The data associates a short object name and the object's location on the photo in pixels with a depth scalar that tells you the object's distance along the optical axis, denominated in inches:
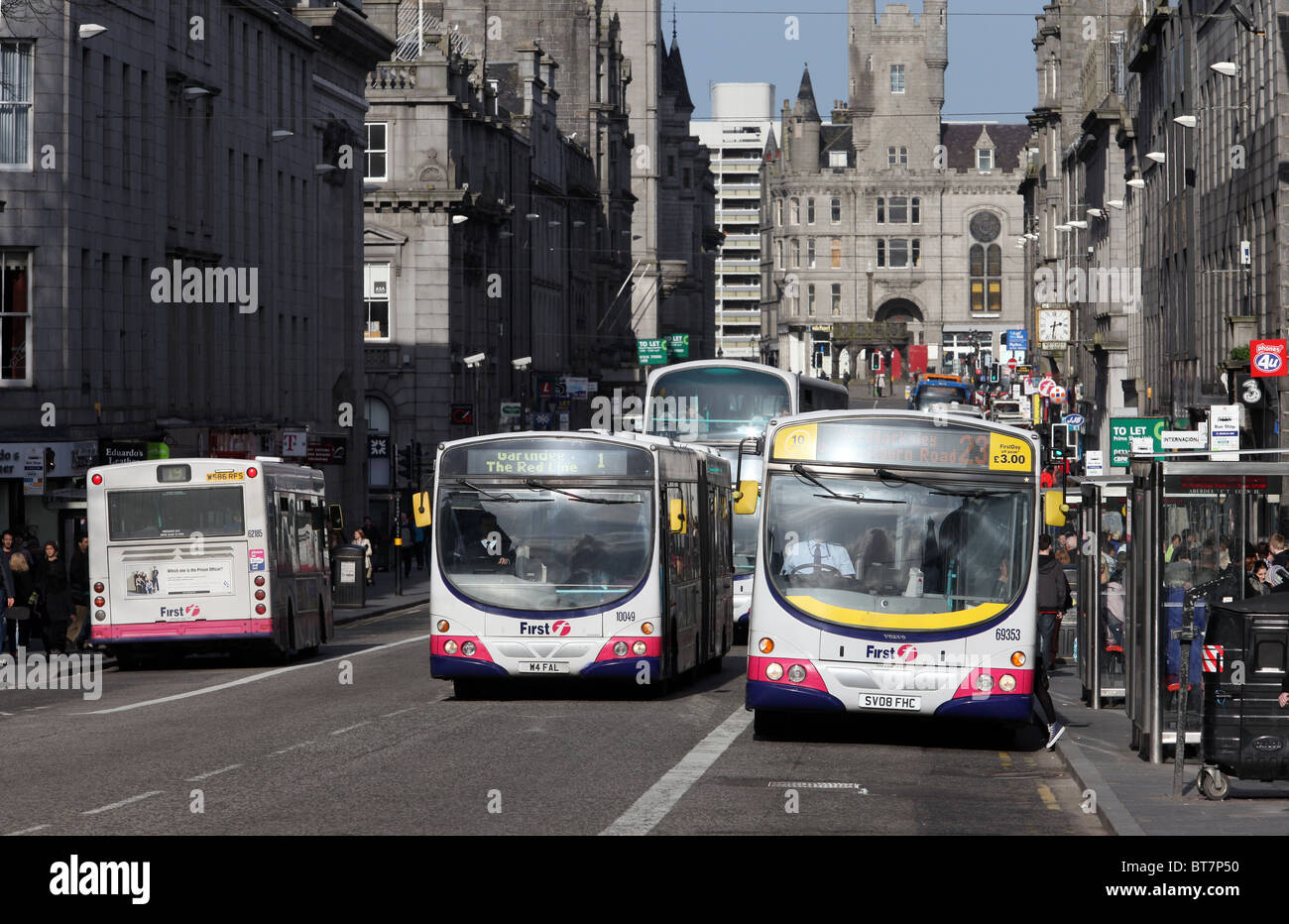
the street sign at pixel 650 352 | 4156.0
